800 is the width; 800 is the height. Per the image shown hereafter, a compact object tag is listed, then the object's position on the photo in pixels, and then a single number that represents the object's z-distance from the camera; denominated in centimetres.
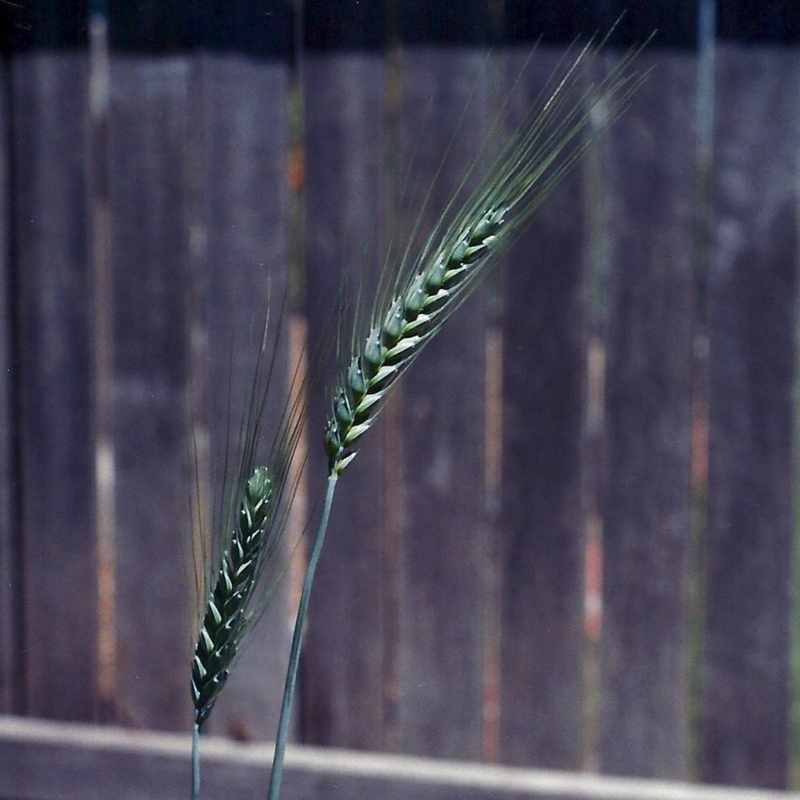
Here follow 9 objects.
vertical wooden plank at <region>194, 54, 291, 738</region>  399
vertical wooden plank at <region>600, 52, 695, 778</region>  387
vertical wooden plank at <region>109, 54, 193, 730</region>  404
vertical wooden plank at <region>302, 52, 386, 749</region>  395
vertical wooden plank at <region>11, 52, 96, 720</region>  408
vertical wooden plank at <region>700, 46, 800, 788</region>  384
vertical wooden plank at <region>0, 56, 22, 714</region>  412
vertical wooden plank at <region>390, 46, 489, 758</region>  392
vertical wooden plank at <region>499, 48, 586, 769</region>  391
